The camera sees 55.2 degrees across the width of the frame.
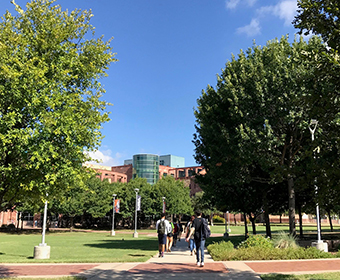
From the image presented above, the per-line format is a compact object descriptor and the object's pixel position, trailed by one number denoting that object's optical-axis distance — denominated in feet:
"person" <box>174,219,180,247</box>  72.12
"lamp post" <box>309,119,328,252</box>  52.48
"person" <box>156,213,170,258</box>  46.57
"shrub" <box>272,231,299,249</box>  50.39
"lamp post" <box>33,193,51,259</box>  48.18
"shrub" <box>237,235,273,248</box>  47.85
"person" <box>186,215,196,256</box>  49.30
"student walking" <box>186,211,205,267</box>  37.42
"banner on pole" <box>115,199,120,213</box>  129.97
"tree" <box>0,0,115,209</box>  33.91
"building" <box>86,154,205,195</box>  396.80
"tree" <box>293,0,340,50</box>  21.05
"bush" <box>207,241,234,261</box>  44.19
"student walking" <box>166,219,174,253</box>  55.71
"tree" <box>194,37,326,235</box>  58.39
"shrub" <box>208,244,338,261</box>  43.98
